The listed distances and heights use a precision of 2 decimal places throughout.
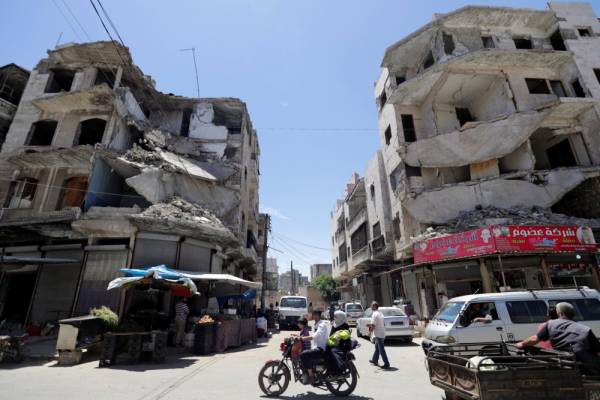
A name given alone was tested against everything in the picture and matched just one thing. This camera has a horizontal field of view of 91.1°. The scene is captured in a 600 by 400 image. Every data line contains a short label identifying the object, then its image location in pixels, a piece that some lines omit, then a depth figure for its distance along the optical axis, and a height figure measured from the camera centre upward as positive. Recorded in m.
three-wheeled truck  3.45 -0.82
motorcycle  5.64 -1.19
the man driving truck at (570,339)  3.73 -0.41
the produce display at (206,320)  10.77 -0.28
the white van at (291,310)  20.14 +0.06
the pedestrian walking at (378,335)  8.00 -0.69
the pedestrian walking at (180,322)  11.72 -0.36
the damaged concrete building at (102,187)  14.13 +6.98
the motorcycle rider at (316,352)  5.70 -0.76
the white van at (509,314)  8.09 -0.17
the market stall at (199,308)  10.57 +0.21
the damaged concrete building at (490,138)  16.42 +10.58
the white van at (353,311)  21.32 -0.08
